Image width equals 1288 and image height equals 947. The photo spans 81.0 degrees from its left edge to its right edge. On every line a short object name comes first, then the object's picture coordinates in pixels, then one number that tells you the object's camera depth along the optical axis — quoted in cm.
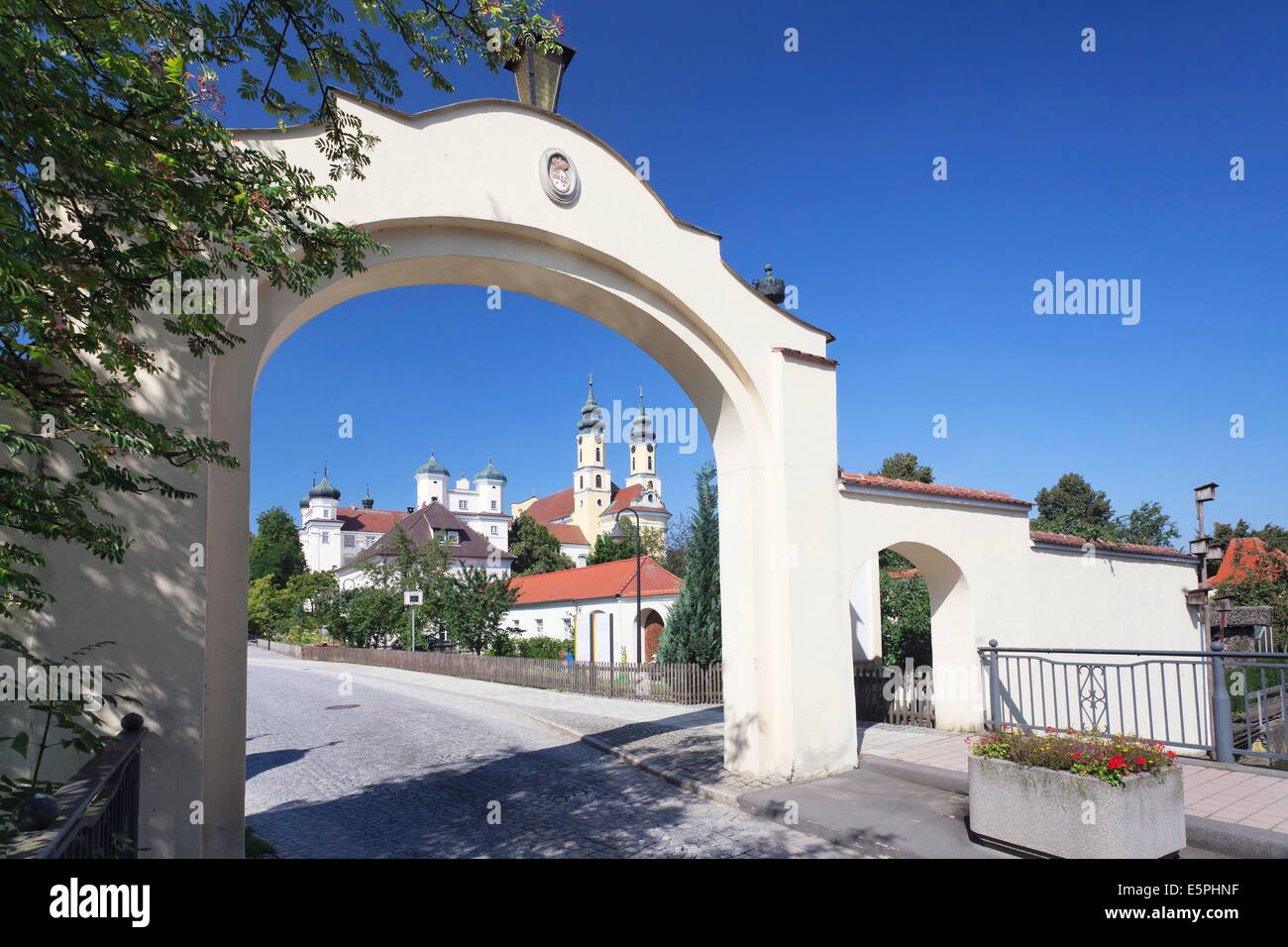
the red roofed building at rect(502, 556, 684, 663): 3180
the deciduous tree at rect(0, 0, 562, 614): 290
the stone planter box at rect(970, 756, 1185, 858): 516
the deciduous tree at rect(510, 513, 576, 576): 6956
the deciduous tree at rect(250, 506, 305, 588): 7381
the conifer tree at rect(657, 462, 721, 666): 1842
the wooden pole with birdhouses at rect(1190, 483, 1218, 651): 1345
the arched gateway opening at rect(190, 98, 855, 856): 691
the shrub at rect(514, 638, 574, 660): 3162
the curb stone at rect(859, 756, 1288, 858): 526
